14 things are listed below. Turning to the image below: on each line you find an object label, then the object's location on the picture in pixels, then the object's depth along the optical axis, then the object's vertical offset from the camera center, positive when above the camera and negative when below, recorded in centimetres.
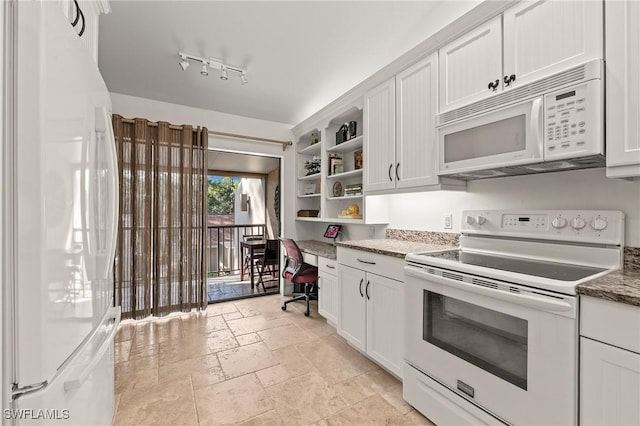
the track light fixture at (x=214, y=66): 243 +134
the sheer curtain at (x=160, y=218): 305 -7
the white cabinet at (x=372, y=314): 195 -80
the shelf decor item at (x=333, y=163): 344 +61
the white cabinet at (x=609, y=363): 95 -54
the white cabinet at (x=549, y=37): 127 +87
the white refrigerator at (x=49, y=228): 64 -4
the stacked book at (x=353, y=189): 306 +25
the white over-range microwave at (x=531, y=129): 125 +44
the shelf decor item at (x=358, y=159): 314 +59
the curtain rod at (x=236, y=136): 310 +102
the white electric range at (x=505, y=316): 112 -51
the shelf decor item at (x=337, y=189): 355 +29
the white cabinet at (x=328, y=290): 282 -83
